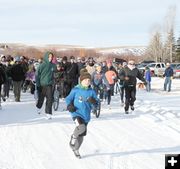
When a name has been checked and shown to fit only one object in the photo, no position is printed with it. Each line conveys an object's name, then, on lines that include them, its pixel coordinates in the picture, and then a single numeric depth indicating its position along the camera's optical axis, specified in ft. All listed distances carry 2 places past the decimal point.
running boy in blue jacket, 24.94
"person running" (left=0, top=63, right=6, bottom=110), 47.80
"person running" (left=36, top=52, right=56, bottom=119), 40.16
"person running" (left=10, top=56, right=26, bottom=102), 59.11
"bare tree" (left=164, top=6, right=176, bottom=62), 280.72
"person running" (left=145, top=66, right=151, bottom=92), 90.94
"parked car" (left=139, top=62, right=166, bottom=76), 170.09
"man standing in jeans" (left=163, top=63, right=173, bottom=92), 91.86
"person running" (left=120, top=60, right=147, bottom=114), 45.44
